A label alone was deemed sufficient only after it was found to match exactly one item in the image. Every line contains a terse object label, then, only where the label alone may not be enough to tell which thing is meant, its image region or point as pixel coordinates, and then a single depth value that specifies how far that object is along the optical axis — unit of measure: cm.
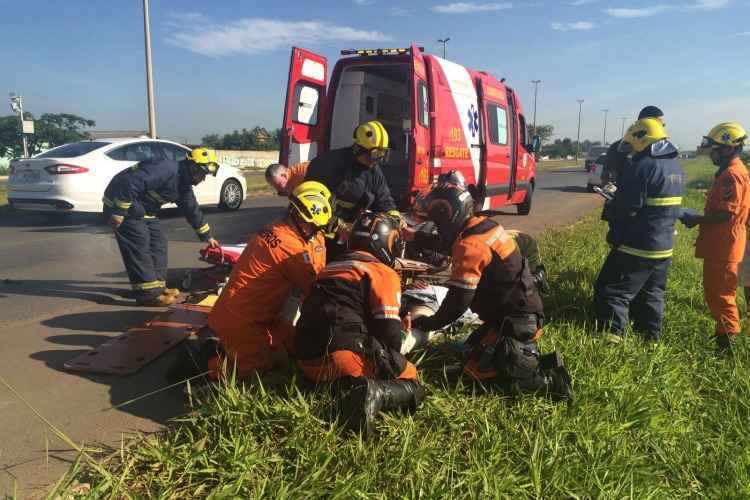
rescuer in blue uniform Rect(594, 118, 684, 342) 403
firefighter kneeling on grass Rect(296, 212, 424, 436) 280
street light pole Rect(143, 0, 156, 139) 1593
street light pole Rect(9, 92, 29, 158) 2584
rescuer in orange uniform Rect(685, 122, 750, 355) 428
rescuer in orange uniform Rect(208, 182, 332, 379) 315
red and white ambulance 650
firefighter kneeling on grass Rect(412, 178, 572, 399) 301
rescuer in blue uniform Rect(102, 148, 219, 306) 504
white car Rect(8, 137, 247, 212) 877
